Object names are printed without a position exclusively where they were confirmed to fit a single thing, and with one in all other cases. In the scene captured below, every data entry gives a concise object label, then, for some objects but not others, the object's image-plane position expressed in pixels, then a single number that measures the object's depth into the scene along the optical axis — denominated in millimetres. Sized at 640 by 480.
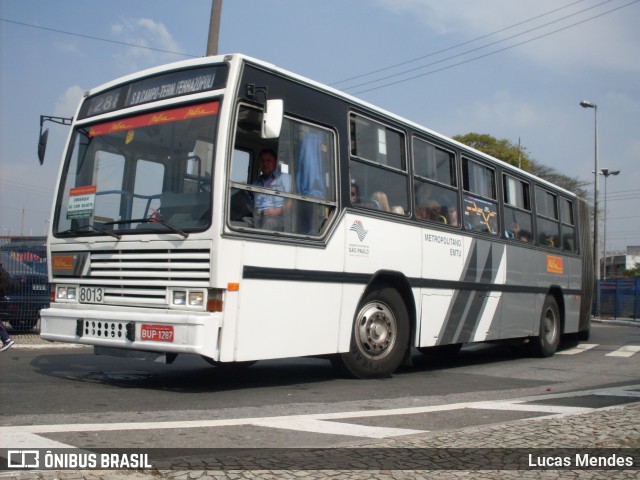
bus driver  6813
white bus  6500
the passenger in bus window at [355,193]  7930
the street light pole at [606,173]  40750
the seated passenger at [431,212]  9219
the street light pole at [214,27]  14406
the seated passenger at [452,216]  9906
